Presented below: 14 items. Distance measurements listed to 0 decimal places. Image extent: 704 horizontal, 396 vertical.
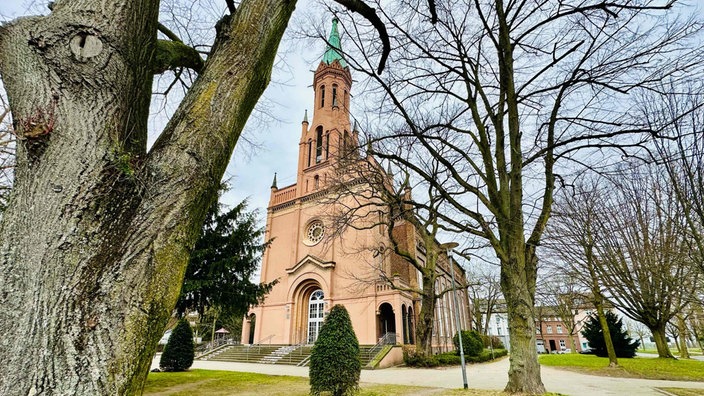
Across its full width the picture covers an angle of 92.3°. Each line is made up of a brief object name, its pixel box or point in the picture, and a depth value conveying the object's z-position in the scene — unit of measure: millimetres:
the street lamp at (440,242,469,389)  11575
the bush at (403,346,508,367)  16328
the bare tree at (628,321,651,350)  48100
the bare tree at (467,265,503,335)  34406
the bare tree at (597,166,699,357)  11367
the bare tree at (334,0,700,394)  6203
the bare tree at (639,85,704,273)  7141
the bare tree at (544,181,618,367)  12867
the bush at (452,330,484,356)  21312
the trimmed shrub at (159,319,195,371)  12219
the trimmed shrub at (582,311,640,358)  19250
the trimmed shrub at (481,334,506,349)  32594
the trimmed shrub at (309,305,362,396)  7031
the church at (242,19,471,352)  20078
